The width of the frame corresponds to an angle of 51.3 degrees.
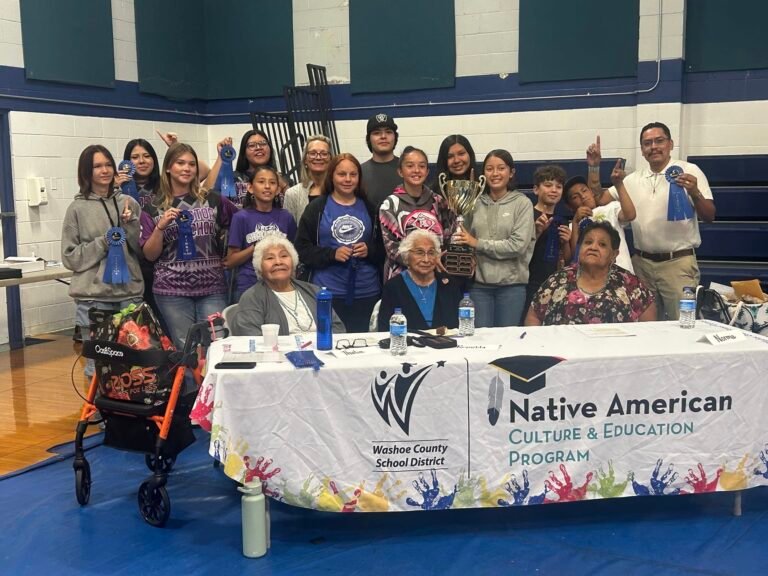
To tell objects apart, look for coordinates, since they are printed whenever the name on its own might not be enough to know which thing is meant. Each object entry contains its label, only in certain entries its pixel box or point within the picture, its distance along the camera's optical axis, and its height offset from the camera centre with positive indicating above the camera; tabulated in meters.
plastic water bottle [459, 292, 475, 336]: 3.14 -0.49
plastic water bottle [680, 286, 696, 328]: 3.31 -0.49
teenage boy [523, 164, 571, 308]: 4.21 -0.20
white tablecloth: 2.76 -0.81
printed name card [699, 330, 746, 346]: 3.00 -0.55
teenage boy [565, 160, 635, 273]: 4.10 -0.08
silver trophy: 3.72 -0.06
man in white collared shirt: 4.04 -0.16
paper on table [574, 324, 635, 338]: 3.18 -0.55
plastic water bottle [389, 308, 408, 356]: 2.88 -0.50
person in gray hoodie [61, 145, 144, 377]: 4.05 -0.20
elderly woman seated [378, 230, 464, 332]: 3.48 -0.42
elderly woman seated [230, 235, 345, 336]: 3.37 -0.44
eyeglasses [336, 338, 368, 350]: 3.04 -0.57
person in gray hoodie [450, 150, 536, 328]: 3.88 -0.24
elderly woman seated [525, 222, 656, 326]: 3.50 -0.43
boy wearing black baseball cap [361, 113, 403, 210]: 4.30 +0.18
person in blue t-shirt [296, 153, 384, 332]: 3.81 -0.22
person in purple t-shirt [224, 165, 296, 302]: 3.96 -0.14
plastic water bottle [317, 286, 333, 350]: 2.97 -0.47
